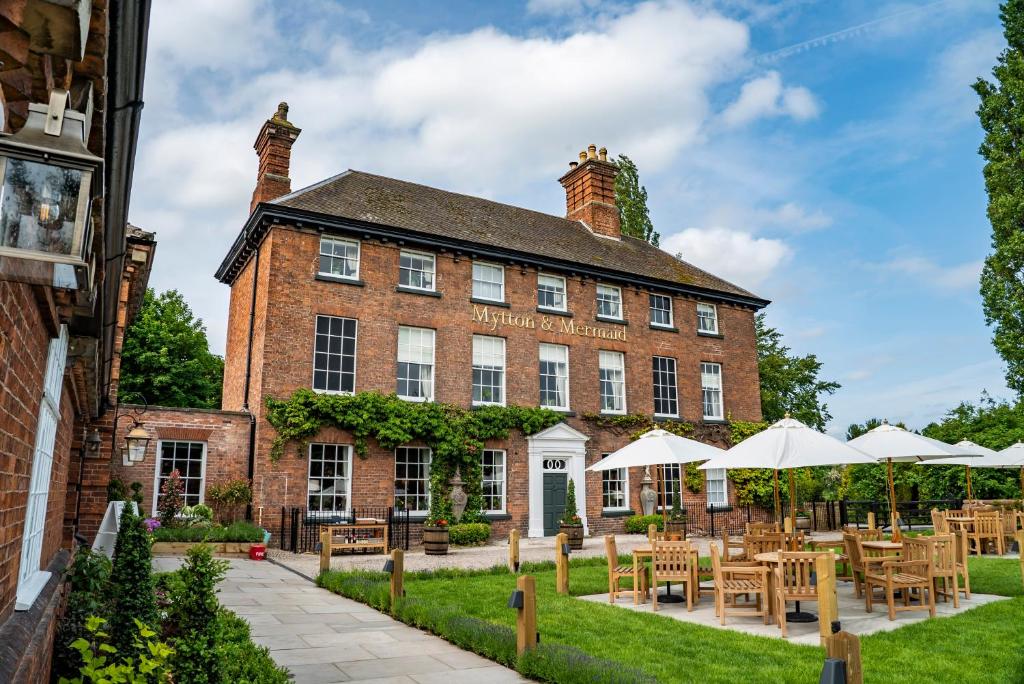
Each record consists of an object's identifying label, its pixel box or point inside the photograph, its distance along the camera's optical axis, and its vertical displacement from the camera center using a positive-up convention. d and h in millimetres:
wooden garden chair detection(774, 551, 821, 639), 8172 -1337
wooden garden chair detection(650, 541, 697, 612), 9648 -1314
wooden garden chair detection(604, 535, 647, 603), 10203 -1514
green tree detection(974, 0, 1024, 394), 22500 +8853
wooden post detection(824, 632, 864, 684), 3842 -987
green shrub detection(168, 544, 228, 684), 4629 -1048
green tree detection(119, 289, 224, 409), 32125 +5075
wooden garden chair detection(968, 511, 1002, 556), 15570 -1361
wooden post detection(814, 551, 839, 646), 7391 -1315
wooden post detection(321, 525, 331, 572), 12672 -1446
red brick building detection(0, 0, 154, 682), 1653 +738
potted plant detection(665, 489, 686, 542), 19703 -1416
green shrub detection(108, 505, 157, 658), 5959 -970
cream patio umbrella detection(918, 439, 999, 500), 15691 +211
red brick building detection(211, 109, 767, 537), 18234 +4056
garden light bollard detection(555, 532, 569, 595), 10859 -1534
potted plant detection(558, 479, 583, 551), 18312 -1449
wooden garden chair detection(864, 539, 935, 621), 8773 -1389
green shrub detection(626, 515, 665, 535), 21922 -1674
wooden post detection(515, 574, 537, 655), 6664 -1421
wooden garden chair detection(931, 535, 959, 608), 9391 -1241
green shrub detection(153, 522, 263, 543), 14930 -1352
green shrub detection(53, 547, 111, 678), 5051 -1059
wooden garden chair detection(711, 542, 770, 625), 8773 -1476
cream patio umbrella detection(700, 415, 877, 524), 9930 +243
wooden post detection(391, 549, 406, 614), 9562 -1384
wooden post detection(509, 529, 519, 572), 13180 -1544
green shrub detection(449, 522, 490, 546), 18719 -1698
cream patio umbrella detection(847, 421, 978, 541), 11938 +363
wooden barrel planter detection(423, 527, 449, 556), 16688 -1714
